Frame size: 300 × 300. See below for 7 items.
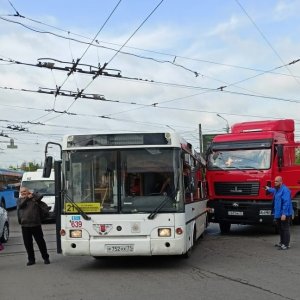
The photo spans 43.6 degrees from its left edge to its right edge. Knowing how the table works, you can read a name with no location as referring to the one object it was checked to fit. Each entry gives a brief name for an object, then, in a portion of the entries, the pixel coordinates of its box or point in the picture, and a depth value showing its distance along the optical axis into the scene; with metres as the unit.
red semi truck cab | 11.00
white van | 17.31
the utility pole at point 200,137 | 33.47
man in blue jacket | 8.88
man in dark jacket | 7.66
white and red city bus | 6.75
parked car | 10.34
